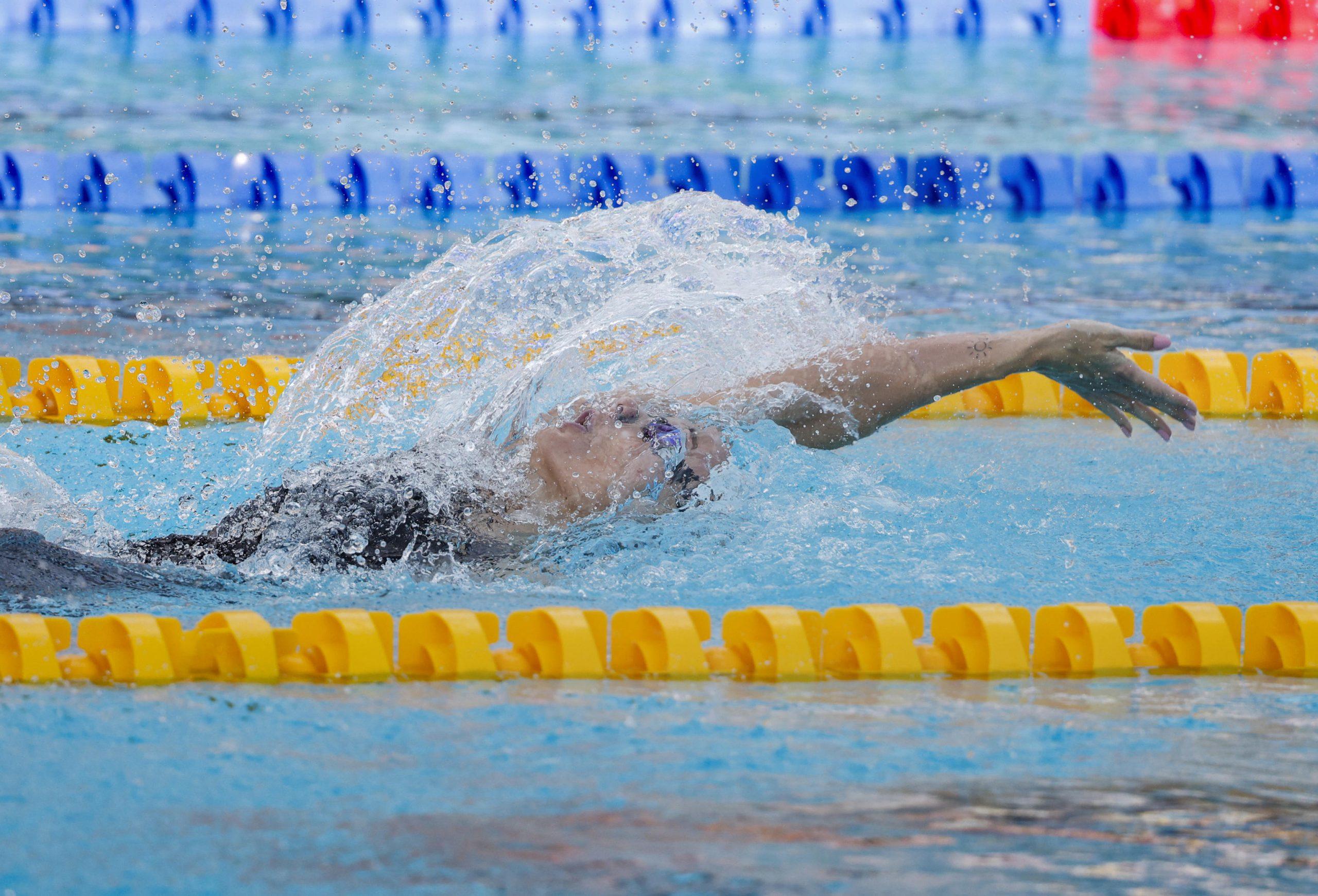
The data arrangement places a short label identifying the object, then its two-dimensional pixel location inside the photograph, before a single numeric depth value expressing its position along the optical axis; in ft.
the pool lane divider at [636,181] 54.80
